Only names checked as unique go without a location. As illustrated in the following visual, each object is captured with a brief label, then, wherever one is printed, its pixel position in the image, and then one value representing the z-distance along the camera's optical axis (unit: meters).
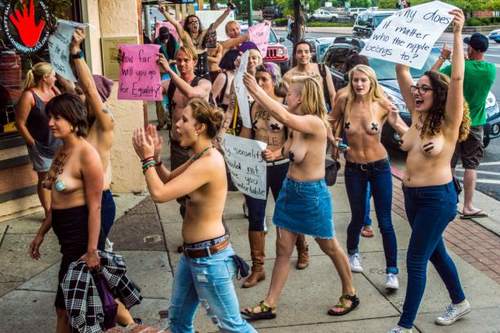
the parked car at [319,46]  16.11
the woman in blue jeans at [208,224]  4.04
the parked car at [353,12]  68.25
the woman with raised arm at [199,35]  8.77
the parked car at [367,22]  26.64
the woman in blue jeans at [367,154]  5.95
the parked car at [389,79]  11.52
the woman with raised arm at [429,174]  4.80
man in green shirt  7.85
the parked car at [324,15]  69.61
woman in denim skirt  4.99
